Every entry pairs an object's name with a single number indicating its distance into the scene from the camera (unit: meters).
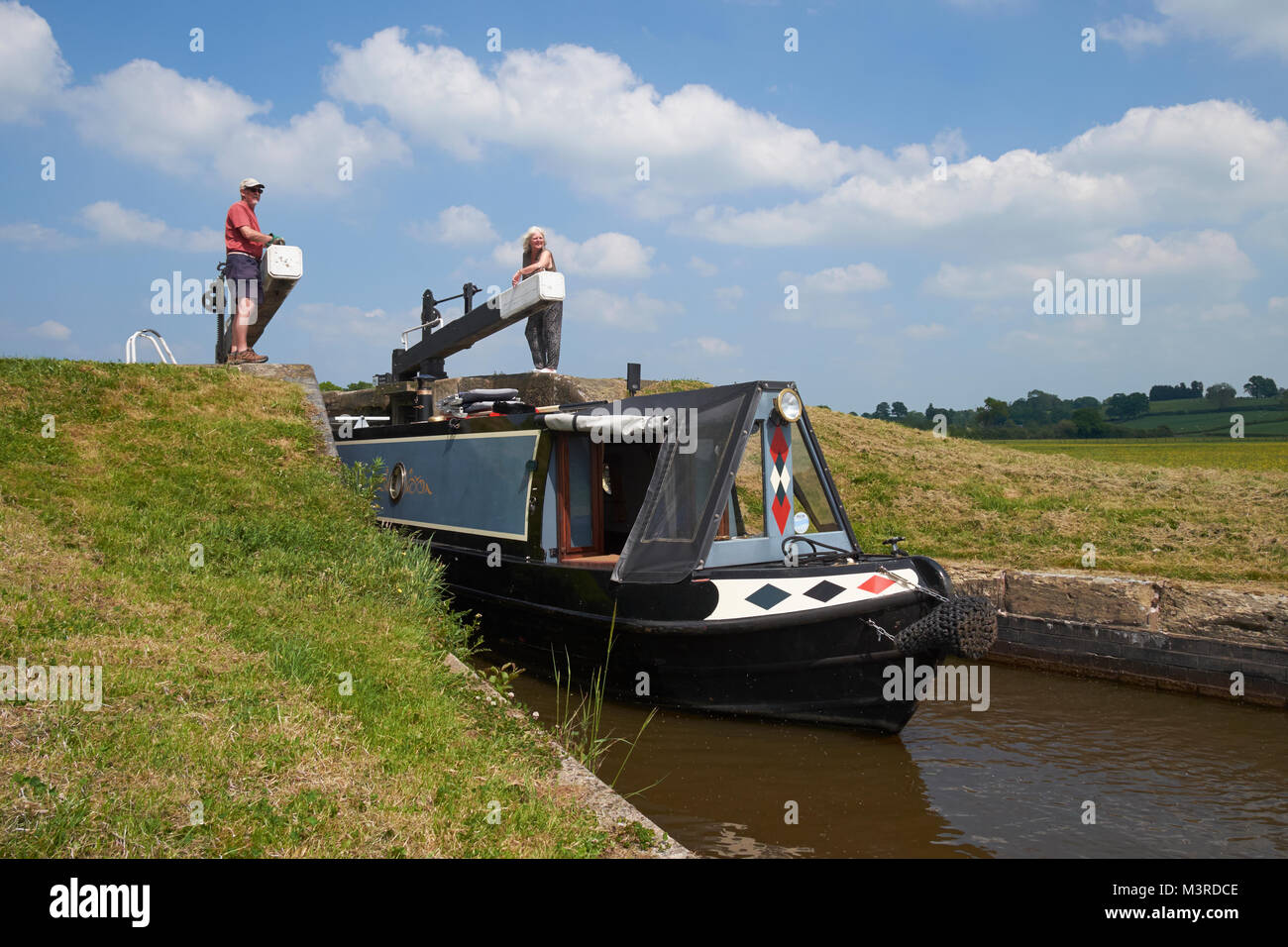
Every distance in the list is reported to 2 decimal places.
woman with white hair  10.76
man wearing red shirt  10.52
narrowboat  6.55
